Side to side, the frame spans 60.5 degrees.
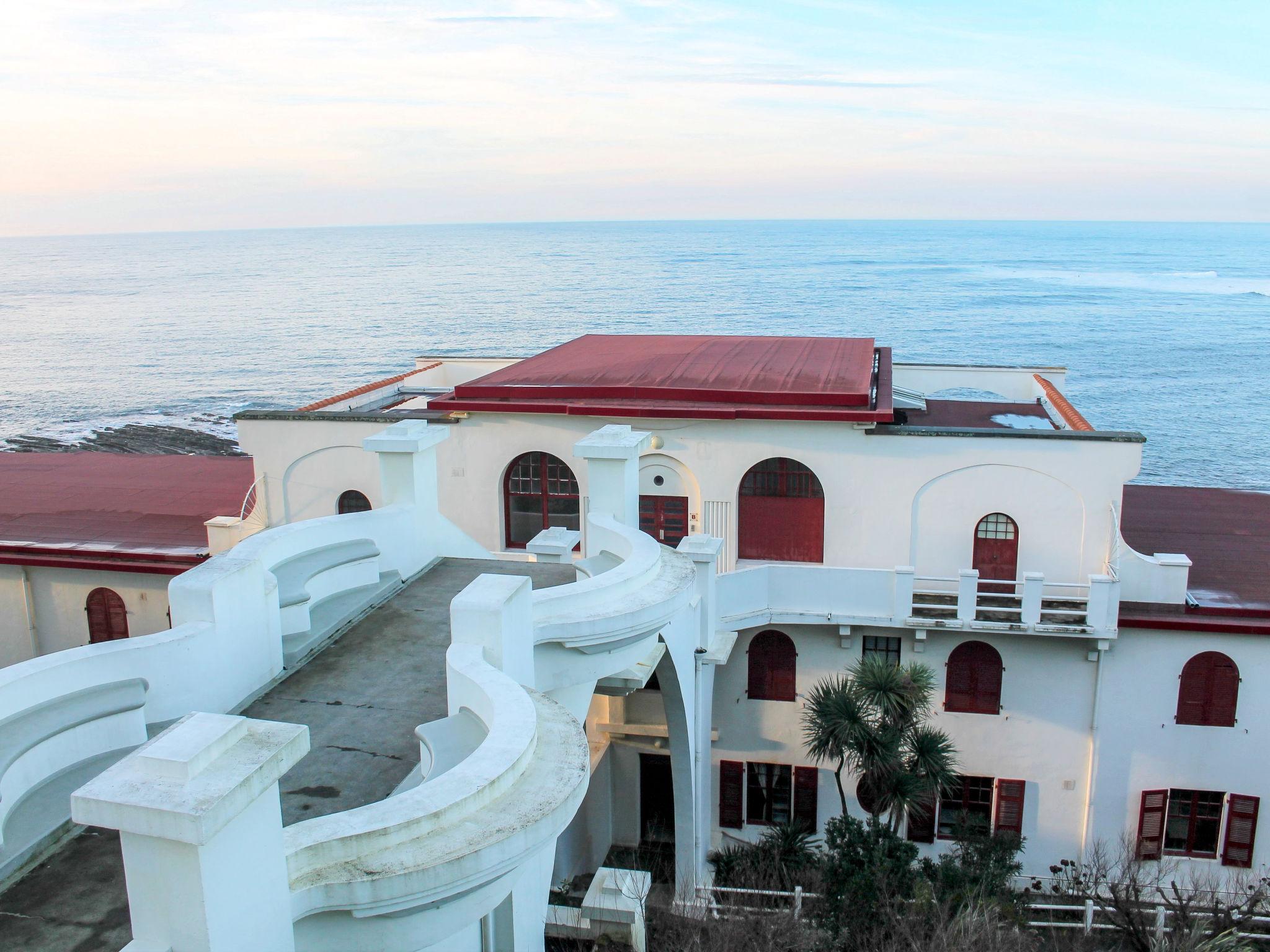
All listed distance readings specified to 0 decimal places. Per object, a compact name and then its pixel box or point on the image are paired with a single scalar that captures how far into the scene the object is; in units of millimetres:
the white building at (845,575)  20047
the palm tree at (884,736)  18172
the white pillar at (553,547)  14969
